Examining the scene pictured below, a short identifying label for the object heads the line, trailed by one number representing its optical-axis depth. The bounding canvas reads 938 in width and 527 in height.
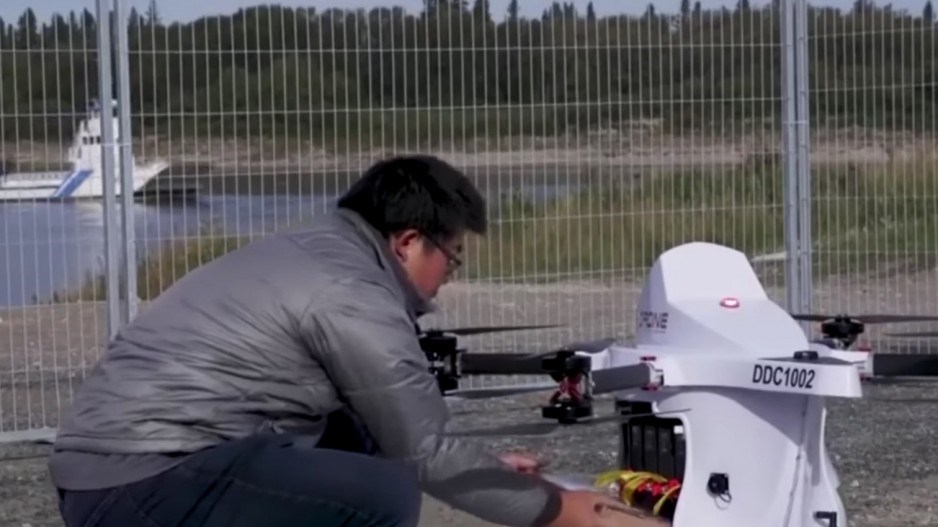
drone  4.91
